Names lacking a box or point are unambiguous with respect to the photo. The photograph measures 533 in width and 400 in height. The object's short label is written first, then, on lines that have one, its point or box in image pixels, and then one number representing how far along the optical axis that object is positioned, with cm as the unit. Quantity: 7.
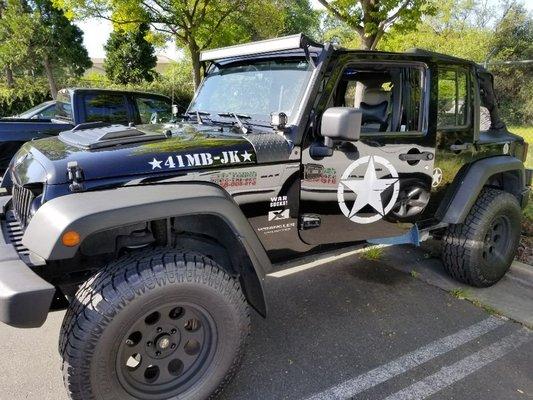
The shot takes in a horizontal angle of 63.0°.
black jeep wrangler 200
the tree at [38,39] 1666
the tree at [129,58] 2084
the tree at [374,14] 748
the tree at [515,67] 1398
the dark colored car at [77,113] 591
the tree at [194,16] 1134
